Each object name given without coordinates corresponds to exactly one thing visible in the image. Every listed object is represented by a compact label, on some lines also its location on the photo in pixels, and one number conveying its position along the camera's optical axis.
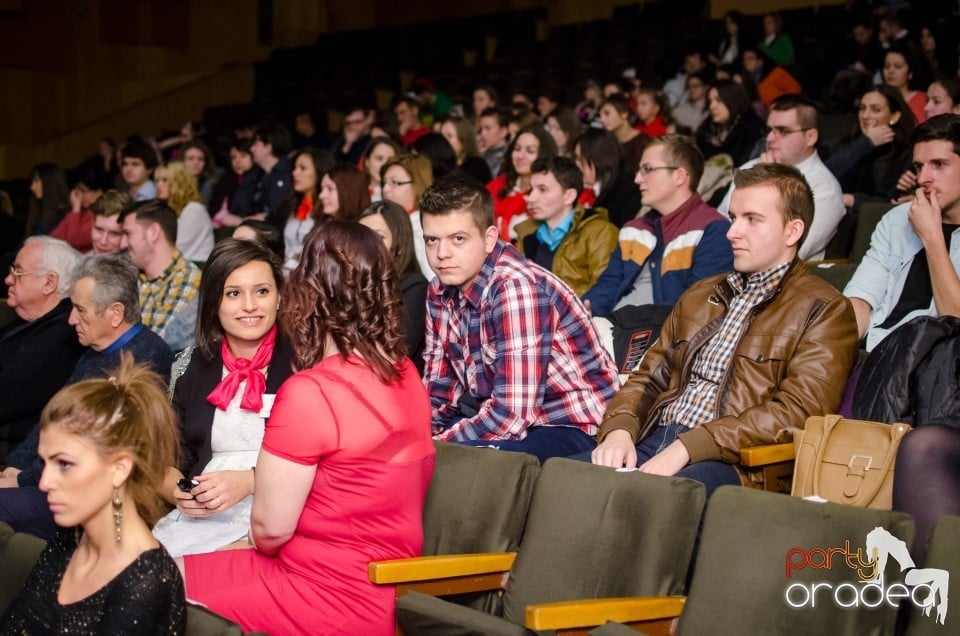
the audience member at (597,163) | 4.74
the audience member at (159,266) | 4.08
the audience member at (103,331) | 3.00
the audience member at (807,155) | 3.90
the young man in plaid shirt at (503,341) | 2.71
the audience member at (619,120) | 6.03
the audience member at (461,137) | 6.01
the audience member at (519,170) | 4.99
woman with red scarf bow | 2.40
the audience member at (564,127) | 5.99
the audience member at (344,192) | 4.50
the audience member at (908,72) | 5.46
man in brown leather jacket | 2.45
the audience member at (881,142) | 4.52
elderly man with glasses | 3.36
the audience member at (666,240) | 3.56
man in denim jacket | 2.82
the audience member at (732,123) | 5.42
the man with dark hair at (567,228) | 4.11
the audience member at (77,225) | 6.18
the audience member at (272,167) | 6.52
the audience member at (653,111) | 6.55
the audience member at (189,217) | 5.61
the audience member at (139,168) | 6.68
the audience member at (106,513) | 1.70
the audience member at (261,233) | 3.76
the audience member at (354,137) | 7.31
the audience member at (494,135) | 6.23
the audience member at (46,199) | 6.76
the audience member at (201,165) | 7.08
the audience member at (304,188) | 5.37
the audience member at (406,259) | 3.44
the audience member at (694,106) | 7.20
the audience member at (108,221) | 4.71
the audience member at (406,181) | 4.51
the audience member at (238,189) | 6.82
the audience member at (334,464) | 1.89
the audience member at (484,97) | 7.55
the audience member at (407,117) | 7.64
